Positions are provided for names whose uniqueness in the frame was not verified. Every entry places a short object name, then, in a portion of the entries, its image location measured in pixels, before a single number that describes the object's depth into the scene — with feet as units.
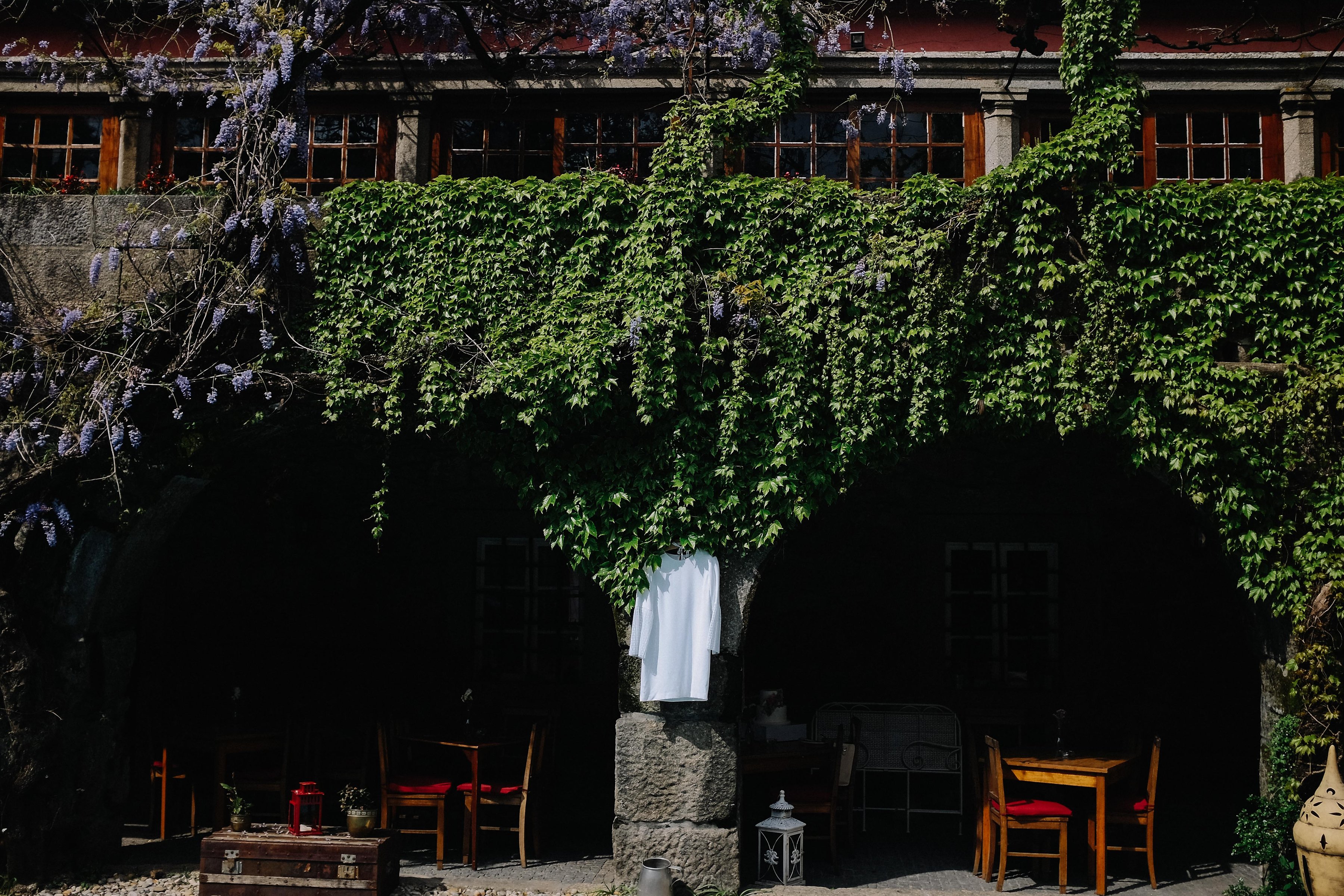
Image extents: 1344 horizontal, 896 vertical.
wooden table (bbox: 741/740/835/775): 22.39
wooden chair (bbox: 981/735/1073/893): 20.79
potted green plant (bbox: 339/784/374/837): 19.79
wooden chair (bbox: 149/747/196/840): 24.26
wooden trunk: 19.35
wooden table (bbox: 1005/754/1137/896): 20.74
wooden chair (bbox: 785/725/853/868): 22.29
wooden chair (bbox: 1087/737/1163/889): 21.01
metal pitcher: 18.90
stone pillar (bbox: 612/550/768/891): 20.17
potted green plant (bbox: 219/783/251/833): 19.75
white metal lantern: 20.84
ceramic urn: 17.57
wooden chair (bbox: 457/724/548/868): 22.58
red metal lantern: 19.99
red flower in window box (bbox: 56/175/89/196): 23.61
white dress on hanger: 20.04
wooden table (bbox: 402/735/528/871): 22.50
